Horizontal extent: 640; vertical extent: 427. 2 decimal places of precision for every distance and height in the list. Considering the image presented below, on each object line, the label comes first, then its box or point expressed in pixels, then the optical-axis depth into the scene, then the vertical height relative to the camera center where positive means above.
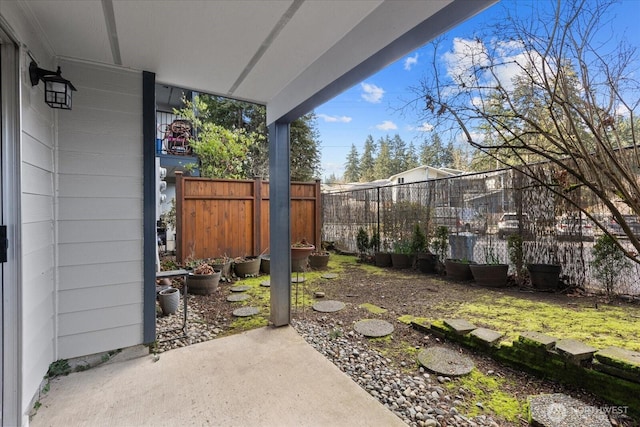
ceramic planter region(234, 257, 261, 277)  5.23 -0.91
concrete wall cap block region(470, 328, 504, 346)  2.44 -1.01
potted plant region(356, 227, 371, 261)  6.91 -0.65
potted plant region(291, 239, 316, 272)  3.69 -0.46
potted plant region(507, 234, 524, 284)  4.52 -0.60
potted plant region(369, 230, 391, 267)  6.33 -0.80
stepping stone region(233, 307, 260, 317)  3.46 -1.13
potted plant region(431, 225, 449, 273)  5.43 -0.57
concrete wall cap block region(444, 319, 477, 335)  2.63 -1.00
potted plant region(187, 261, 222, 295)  4.32 -0.97
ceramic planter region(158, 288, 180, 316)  3.40 -0.97
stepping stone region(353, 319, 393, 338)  2.91 -1.14
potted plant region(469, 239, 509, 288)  4.56 -0.90
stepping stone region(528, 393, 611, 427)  1.62 -1.12
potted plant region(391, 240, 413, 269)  6.03 -0.84
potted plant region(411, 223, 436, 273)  5.61 -0.74
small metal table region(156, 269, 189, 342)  2.88 -0.58
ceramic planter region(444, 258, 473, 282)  4.94 -0.92
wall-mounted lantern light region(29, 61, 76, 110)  1.89 +0.82
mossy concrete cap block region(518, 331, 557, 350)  2.12 -0.91
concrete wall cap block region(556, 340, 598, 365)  1.95 -0.90
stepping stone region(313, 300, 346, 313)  3.60 -1.13
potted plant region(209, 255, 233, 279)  4.95 -0.83
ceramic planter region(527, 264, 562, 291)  4.20 -0.87
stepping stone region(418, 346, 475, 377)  2.23 -1.15
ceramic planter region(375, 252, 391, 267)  6.32 -0.93
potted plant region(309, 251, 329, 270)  6.01 -0.92
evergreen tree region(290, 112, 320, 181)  11.48 +2.56
